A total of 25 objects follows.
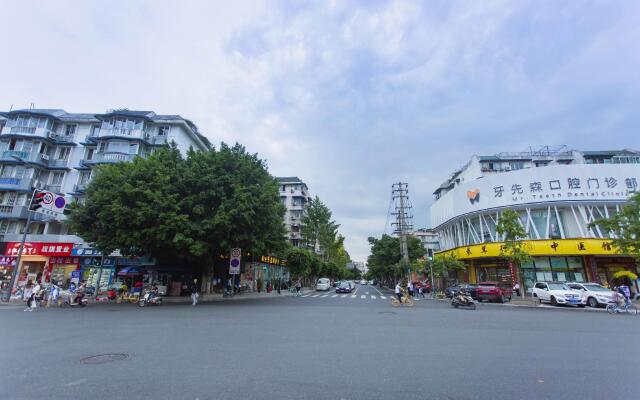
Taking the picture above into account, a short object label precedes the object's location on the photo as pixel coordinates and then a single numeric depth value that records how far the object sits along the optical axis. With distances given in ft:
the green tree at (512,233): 87.20
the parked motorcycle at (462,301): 61.72
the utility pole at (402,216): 183.58
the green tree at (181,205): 64.34
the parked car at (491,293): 83.20
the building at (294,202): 220.02
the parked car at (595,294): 65.41
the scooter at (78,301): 61.16
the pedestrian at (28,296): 55.42
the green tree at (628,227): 70.95
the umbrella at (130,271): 94.43
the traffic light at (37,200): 61.62
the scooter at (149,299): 65.34
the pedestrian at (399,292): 67.67
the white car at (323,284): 157.79
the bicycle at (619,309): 57.31
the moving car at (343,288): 128.36
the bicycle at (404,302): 67.62
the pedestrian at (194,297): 66.63
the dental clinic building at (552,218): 106.22
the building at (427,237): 310.04
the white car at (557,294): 68.54
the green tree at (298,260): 150.30
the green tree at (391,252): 171.42
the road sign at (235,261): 73.46
